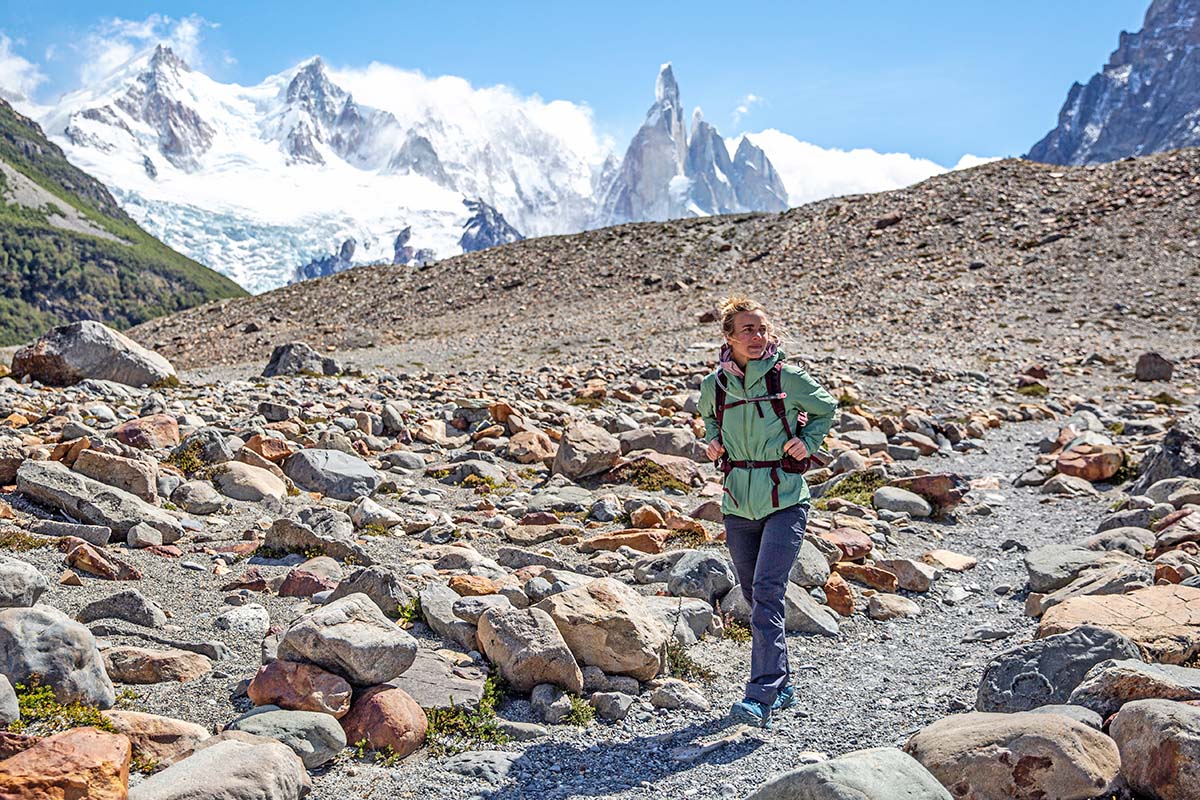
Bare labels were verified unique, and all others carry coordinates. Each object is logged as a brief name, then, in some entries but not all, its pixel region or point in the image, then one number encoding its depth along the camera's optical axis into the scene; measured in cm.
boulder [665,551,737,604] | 828
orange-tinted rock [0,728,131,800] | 390
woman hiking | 612
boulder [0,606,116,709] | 511
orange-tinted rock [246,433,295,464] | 1245
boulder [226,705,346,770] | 503
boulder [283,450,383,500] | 1181
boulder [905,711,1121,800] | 434
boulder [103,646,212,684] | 570
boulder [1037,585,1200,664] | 600
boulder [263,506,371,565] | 863
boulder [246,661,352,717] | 541
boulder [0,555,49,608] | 589
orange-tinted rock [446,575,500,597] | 766
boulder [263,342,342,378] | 2598
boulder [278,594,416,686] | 561
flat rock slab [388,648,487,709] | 586
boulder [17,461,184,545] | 861
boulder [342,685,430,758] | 537
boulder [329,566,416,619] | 712
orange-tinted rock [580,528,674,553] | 1001
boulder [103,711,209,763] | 487
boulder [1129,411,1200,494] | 1302
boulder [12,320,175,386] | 1914
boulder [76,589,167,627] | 648
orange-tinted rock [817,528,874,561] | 1010
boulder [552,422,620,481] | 1374
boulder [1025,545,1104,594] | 881
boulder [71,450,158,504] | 962
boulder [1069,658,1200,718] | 496
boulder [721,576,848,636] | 801
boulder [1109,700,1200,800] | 416
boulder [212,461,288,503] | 1081
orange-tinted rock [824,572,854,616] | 863
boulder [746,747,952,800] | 398
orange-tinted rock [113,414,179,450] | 1216
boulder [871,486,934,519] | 1268
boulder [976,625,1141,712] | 552
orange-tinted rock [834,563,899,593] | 936
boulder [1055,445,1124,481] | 1484
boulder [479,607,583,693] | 621
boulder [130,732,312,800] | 415
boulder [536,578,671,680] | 651
